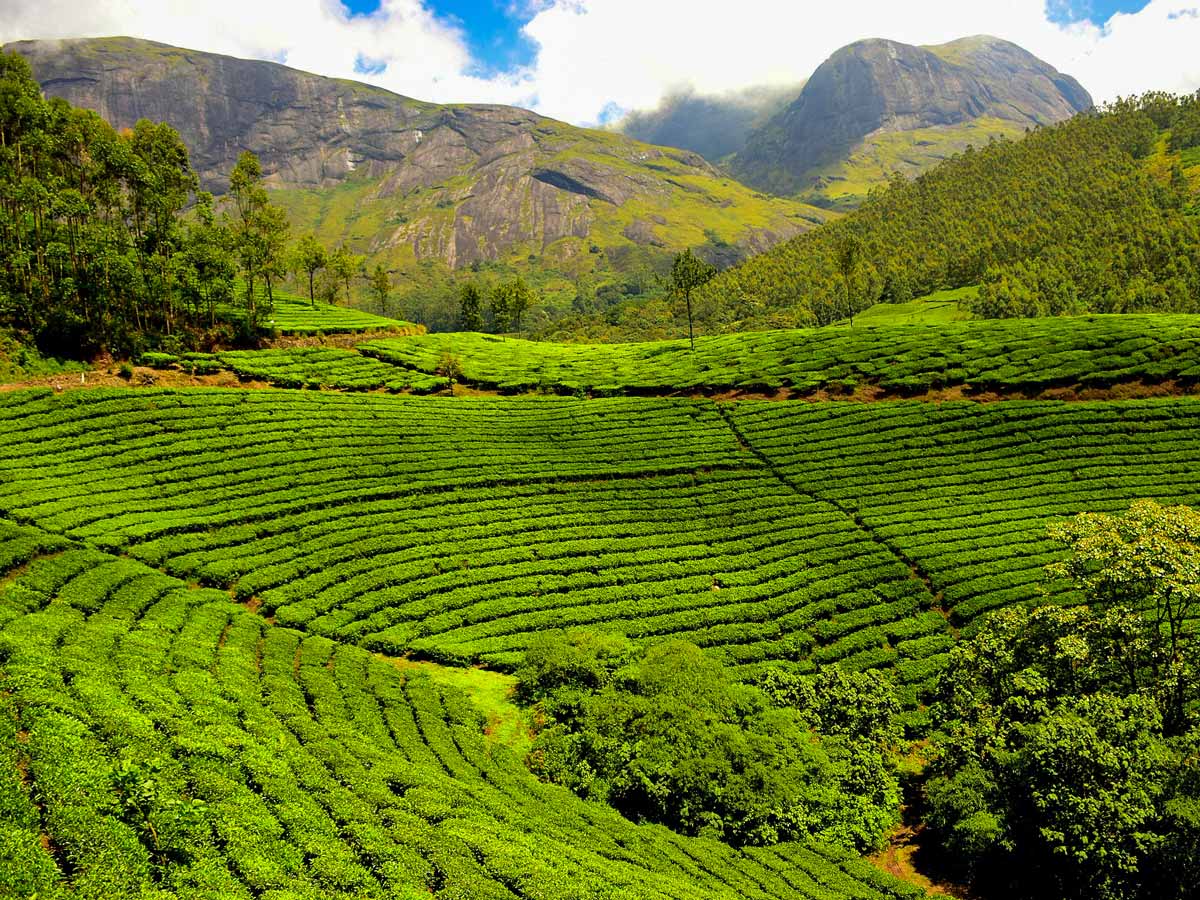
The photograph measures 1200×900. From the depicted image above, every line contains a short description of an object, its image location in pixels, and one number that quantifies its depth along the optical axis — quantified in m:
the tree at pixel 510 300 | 112.25
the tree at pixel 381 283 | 115.44
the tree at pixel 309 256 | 96.25
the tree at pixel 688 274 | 75.50
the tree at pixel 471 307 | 118.50
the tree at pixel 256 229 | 78.69
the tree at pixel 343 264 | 107.69
